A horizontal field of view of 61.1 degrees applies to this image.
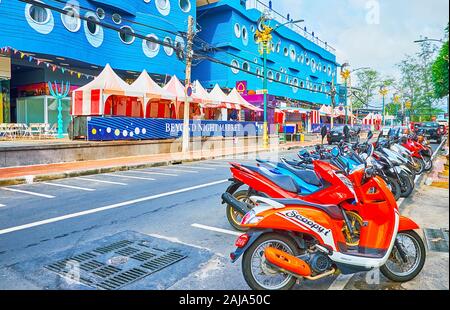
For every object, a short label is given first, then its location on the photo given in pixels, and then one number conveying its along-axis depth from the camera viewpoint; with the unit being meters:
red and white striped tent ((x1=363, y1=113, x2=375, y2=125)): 73.19
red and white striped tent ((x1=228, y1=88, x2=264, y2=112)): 28.58
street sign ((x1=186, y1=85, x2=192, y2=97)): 19.56
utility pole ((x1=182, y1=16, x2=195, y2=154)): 19.47
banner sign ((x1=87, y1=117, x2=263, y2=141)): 17.02
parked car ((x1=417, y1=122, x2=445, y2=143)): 30.50
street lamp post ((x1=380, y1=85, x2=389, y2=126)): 63.78
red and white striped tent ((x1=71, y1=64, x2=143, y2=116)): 19.49
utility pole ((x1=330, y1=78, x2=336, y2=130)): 40.79
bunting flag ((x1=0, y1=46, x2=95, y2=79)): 20.70
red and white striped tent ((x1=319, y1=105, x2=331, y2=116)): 53.48
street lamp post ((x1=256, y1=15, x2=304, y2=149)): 24.05
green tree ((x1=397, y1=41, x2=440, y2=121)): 58.43
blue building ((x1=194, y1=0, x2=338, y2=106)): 40.56
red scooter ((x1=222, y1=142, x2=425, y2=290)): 3.58
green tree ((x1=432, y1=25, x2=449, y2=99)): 17.10
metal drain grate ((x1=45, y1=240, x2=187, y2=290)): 4.03
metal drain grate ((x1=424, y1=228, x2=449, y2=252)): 4.89
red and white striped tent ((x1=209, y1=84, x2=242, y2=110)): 27.12
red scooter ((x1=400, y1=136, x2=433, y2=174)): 11.71
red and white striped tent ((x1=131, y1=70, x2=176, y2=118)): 21.39
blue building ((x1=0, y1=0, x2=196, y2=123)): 22.06
